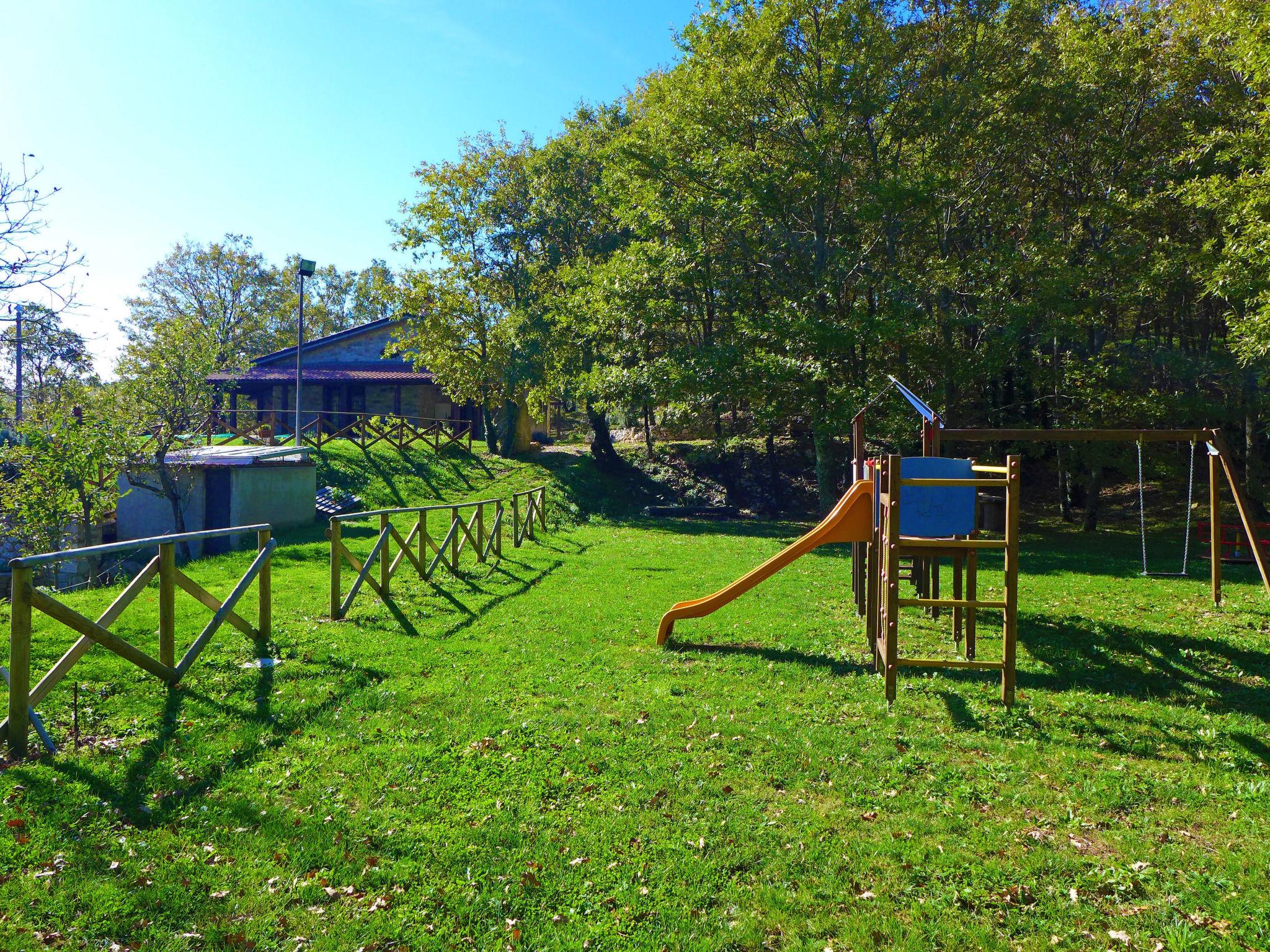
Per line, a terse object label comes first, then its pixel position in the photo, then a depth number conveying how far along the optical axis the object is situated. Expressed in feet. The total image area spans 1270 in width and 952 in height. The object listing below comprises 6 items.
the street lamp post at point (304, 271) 77.36
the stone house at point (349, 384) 114.21
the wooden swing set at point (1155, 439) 31.91
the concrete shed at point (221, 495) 59.52
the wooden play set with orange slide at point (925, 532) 21.56
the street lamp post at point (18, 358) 33.50
